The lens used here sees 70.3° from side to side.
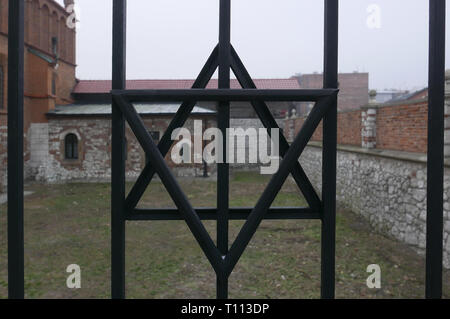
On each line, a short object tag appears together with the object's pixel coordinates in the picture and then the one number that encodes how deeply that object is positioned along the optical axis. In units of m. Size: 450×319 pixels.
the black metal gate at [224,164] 1.19
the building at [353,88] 39.47
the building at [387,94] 46.68
